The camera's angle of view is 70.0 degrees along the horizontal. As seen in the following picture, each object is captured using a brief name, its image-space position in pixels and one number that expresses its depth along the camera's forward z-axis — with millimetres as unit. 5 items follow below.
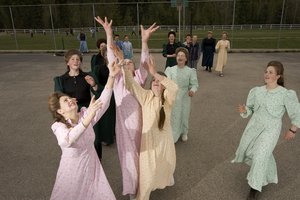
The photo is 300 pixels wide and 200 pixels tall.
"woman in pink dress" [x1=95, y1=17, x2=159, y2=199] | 2479
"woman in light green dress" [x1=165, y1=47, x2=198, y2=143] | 3544
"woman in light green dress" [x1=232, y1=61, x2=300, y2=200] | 2462
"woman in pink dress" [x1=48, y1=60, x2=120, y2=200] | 1812
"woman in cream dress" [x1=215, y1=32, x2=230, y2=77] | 8087
